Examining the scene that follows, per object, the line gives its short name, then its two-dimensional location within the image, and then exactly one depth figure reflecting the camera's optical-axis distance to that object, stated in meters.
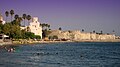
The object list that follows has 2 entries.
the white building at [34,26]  199.00
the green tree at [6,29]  134.00
